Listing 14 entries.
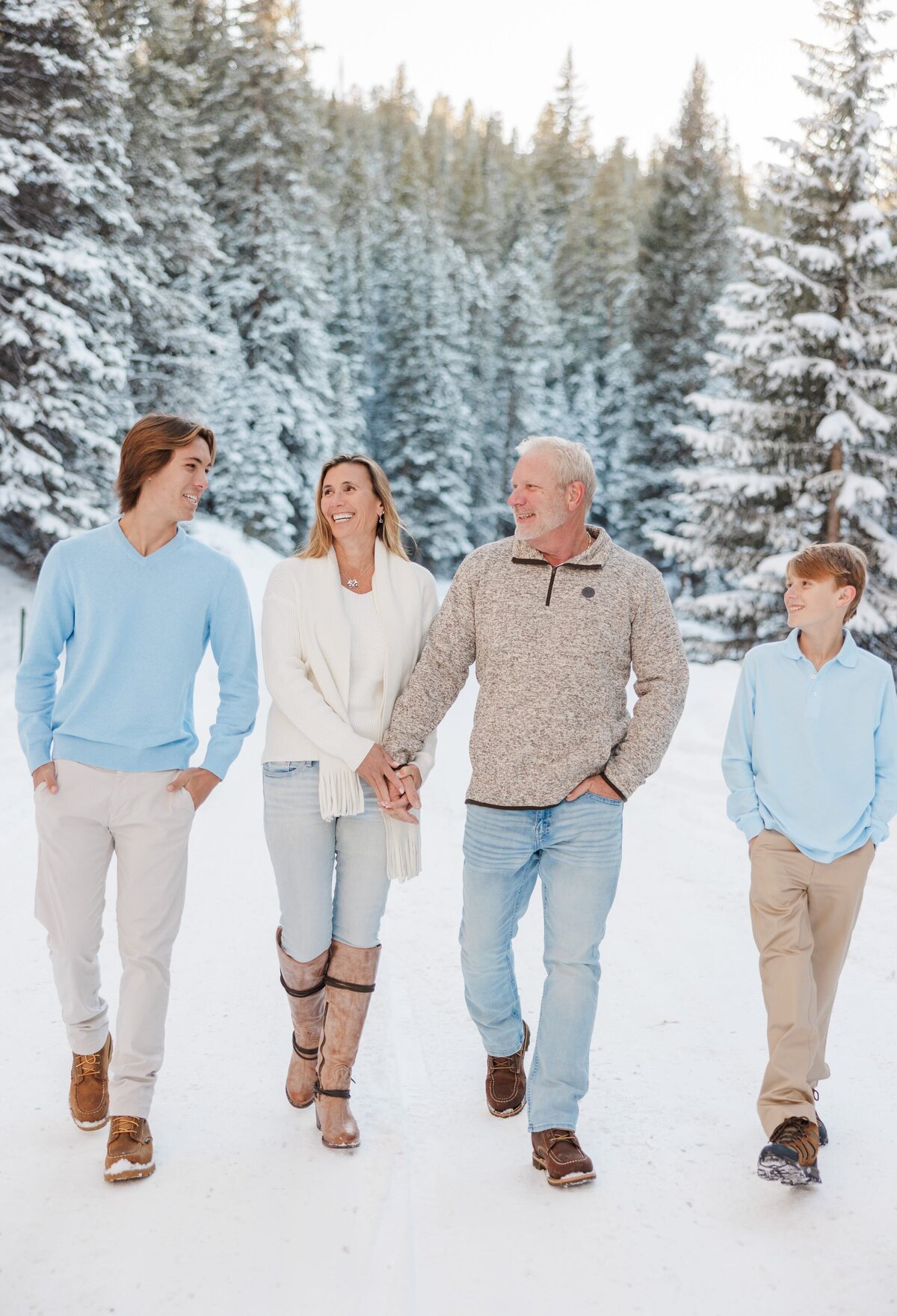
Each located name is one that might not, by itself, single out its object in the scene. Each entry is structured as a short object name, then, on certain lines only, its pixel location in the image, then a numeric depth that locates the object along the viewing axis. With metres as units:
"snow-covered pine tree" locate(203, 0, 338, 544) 28.81
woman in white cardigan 3.53
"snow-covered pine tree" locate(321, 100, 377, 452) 34.47
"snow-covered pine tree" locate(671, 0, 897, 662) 16.31
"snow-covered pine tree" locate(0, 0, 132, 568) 15.55
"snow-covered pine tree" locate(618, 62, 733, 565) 34.62
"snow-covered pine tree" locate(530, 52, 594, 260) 60.66
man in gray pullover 3.50
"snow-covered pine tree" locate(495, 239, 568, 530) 42.22
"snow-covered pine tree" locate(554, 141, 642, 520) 44.03
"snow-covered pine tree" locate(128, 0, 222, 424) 21.00
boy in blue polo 3.53
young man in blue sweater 3.43
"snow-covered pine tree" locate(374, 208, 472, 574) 37.91
